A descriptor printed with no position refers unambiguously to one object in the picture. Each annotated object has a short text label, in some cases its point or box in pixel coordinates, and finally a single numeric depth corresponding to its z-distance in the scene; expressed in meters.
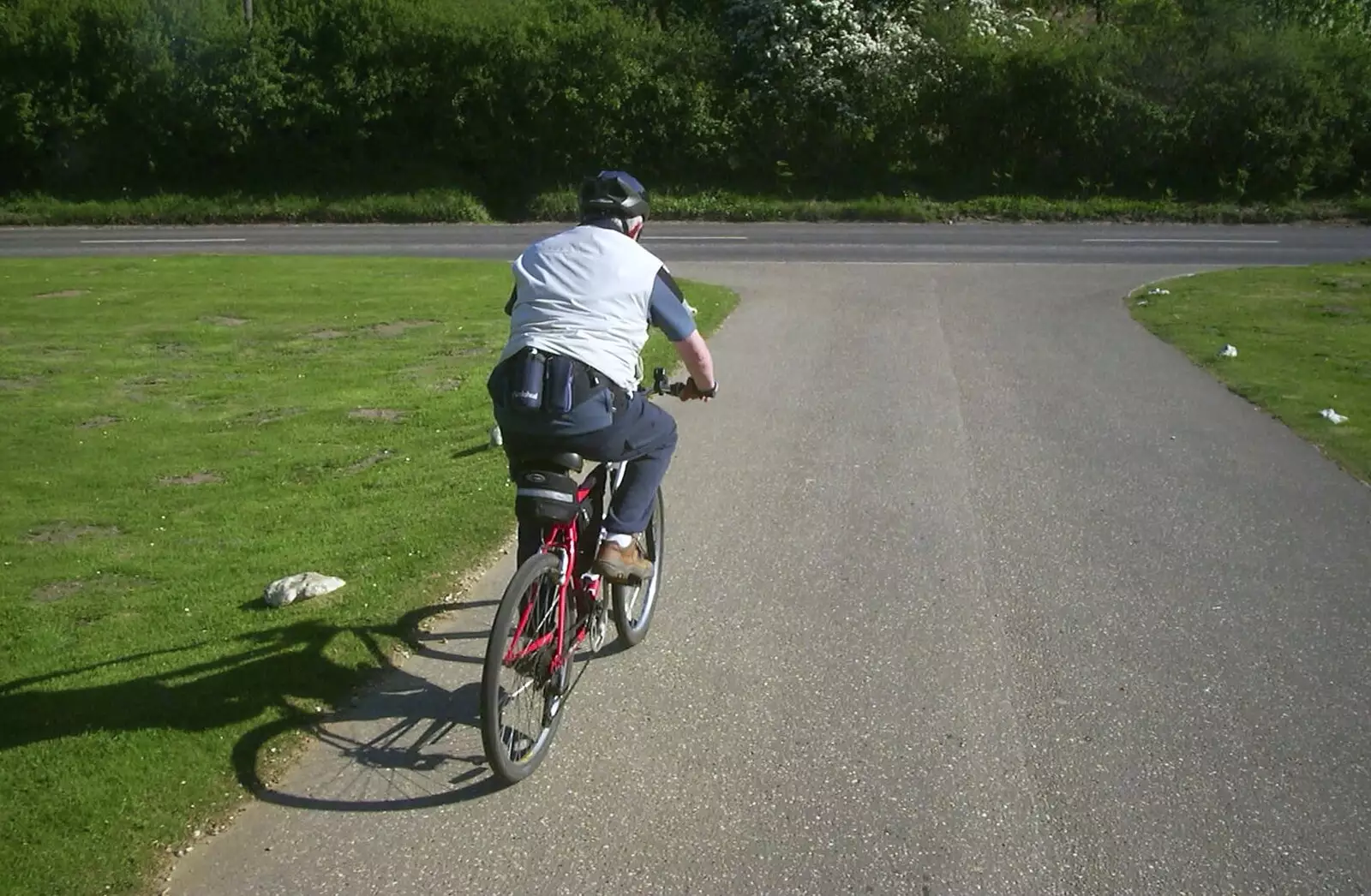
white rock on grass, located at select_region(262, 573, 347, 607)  6.29
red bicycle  4.34
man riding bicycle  4.64
